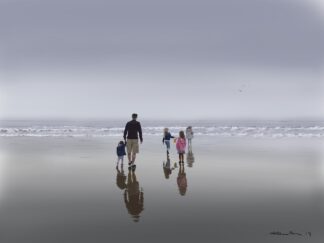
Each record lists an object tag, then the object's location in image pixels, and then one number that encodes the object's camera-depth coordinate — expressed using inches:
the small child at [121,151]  682.0
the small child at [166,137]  845.7
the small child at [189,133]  1016.2
